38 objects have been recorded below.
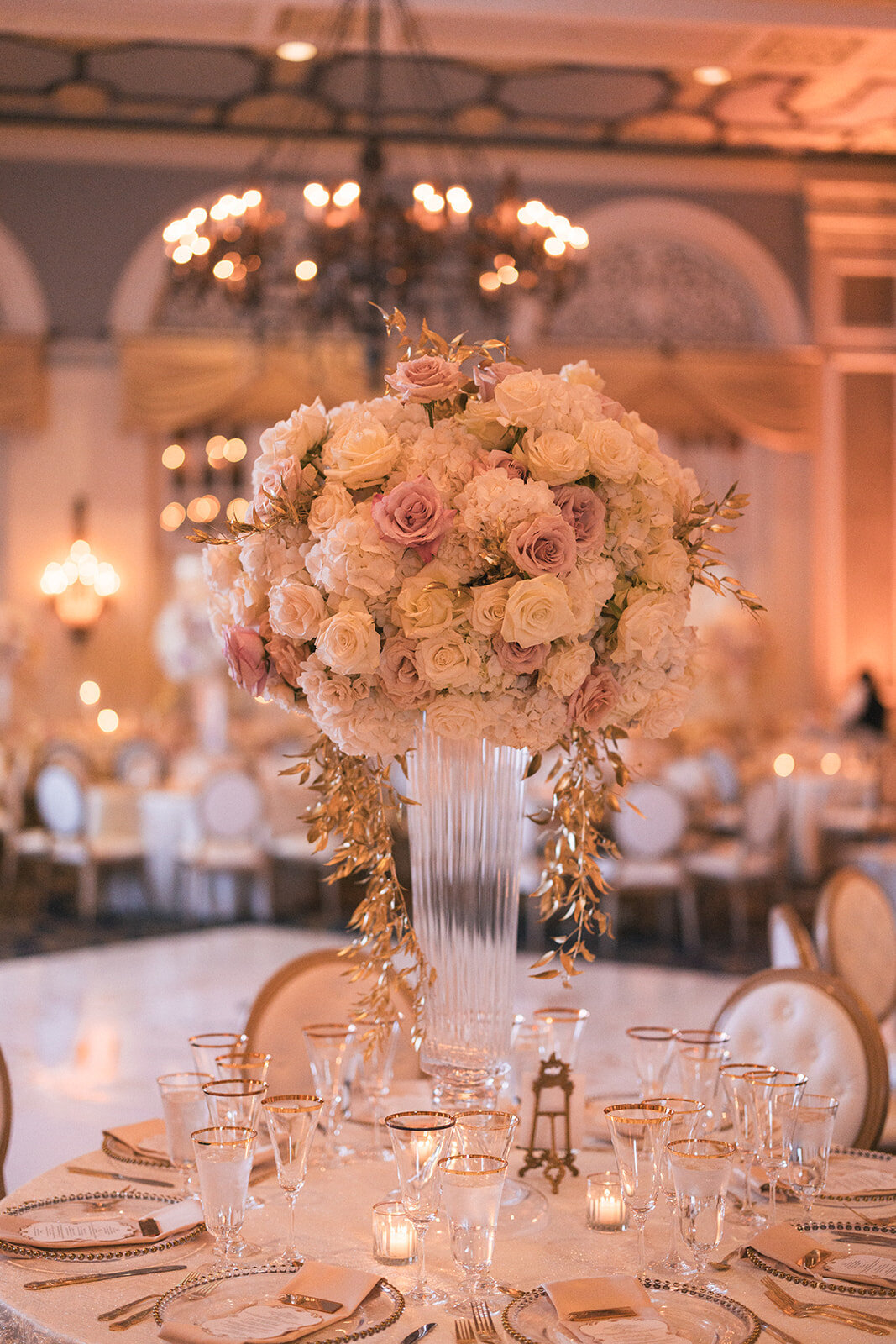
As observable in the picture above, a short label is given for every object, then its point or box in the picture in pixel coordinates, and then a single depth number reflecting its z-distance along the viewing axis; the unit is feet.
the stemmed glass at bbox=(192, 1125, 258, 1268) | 5.04
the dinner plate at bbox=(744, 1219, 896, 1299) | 5.17
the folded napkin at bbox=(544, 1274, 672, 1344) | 4.75
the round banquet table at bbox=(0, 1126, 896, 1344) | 4.92
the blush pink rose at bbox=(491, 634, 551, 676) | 5.62
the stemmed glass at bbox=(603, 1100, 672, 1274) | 5.20
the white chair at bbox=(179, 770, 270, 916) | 25.16
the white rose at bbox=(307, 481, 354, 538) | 5.71
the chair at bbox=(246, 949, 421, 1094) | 8.62
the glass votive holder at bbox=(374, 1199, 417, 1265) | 5.47
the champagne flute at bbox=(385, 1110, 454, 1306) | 5.02
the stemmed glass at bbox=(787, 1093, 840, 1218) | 5.69
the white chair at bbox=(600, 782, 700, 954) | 23.45
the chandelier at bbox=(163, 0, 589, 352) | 21.45
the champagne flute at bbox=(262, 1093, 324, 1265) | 5.27
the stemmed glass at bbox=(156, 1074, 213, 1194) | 5.97
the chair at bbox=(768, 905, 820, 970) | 9.75
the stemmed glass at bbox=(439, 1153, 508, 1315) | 4.76
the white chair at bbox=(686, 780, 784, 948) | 24.20
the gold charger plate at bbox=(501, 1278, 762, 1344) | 4.75
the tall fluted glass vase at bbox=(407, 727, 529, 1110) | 6.15
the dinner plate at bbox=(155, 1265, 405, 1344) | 4.78
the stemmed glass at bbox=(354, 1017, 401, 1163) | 6.75
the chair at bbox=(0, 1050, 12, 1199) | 7.80
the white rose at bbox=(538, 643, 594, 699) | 5.66
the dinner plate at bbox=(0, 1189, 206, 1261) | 5.49
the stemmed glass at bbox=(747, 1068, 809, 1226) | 5.64
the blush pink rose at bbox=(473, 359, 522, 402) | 5.92
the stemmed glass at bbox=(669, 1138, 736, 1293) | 4.98
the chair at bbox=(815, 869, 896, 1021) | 11.73
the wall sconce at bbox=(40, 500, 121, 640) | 34.17
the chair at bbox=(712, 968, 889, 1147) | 7.95
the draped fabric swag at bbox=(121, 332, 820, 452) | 34.09
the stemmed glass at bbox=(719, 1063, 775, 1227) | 5.71
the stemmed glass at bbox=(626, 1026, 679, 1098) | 6.58
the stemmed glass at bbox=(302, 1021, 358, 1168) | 6.48
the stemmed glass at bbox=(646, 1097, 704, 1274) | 5.21
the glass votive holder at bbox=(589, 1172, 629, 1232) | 5.87
